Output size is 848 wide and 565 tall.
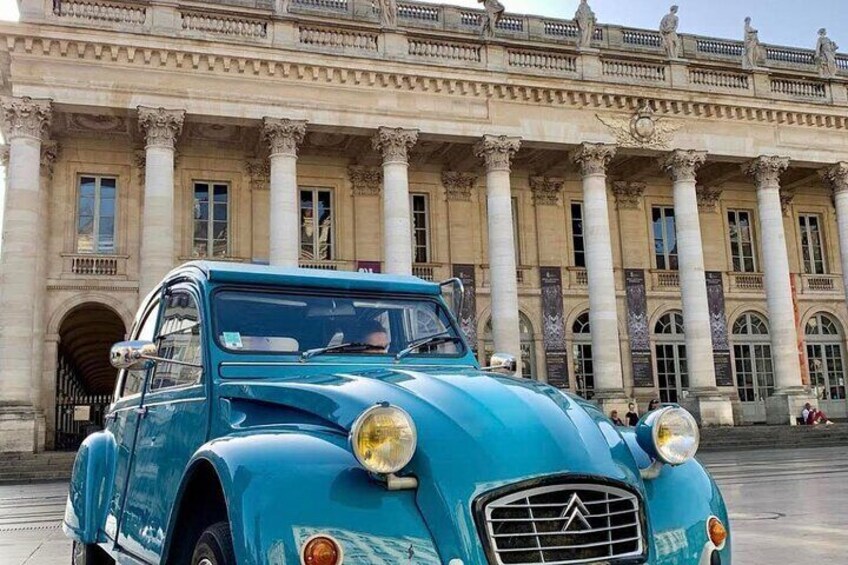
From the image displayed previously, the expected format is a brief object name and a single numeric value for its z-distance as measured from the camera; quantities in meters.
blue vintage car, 3.03
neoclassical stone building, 23.11
